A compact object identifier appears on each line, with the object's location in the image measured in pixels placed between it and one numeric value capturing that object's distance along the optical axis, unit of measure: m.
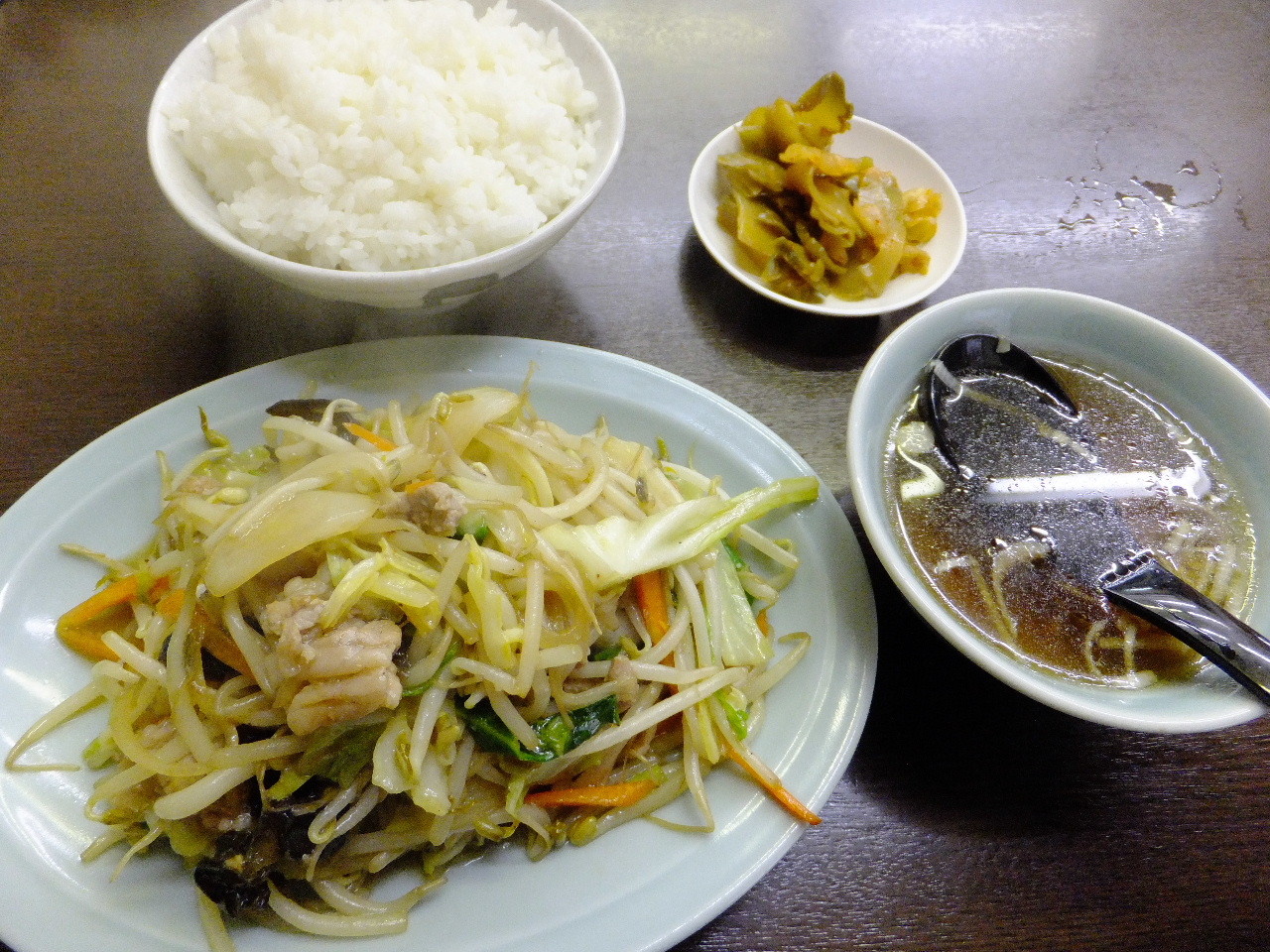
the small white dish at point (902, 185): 0.36
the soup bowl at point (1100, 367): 0.24
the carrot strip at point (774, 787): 0.24
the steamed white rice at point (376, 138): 0.29
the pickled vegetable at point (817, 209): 0.36
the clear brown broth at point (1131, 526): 0.26
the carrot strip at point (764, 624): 0.28
